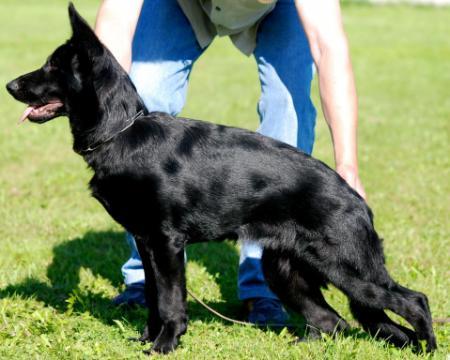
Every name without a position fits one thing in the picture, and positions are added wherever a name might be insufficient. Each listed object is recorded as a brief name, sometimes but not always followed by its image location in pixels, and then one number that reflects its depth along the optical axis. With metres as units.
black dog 7.48
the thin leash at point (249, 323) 8.62
